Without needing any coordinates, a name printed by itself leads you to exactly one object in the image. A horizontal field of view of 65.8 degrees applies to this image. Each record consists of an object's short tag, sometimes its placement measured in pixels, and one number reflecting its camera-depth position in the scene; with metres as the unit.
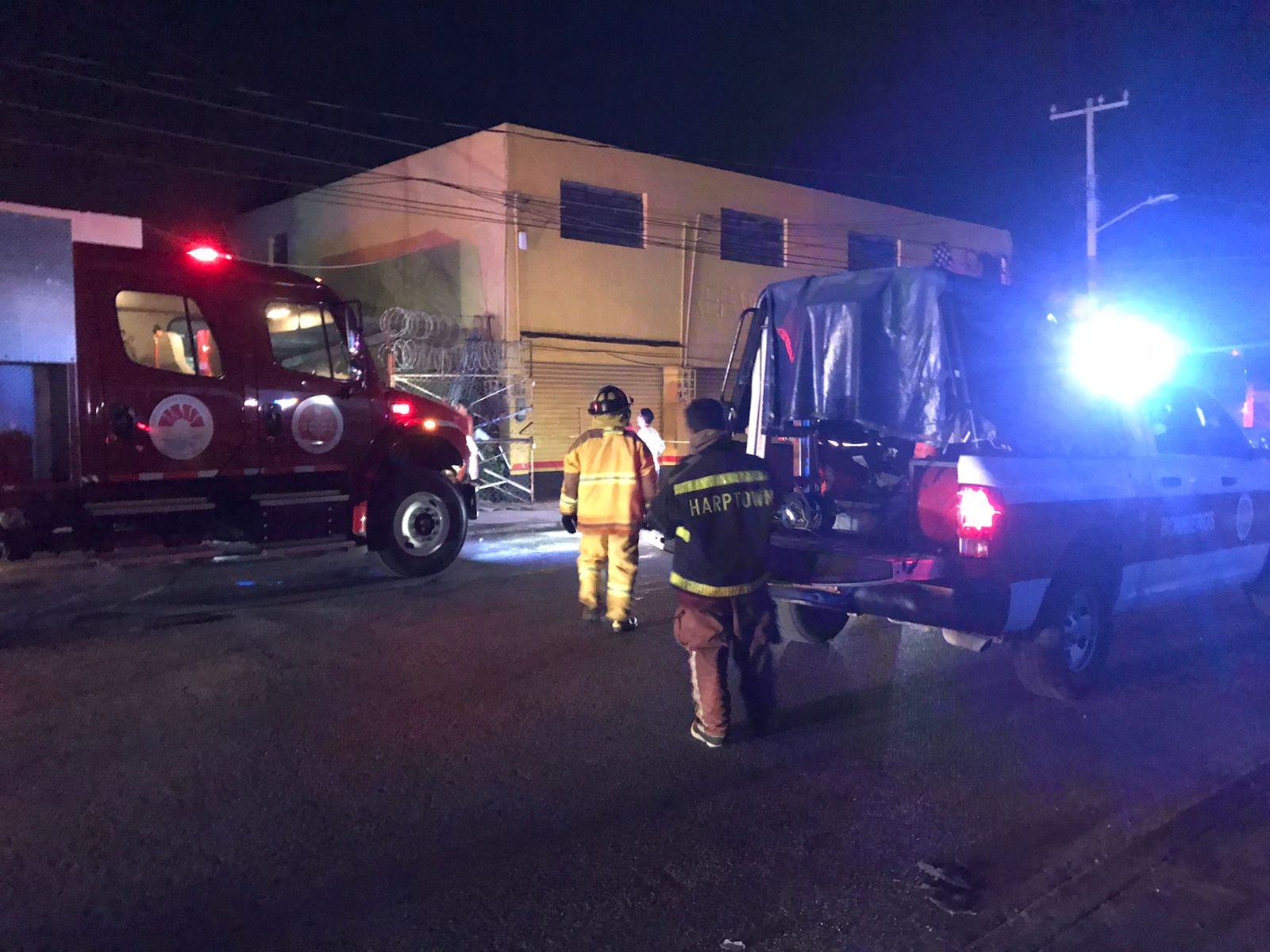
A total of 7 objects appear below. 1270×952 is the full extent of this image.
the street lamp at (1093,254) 24.22
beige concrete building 18.38
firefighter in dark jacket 4.61
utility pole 24.27
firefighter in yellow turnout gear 6.68
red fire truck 7.29
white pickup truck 4.85
